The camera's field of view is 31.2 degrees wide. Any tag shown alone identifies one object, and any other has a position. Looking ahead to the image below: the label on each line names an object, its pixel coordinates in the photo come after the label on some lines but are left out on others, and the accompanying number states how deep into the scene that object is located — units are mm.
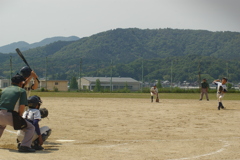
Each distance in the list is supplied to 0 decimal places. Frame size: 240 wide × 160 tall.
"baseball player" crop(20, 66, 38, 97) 10459
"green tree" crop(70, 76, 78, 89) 101812
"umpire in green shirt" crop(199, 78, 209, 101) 33809
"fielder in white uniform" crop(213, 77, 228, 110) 22703
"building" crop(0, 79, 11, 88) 109538
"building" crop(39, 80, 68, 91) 102050
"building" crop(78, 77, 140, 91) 115475
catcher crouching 9430
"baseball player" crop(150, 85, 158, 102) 30975
